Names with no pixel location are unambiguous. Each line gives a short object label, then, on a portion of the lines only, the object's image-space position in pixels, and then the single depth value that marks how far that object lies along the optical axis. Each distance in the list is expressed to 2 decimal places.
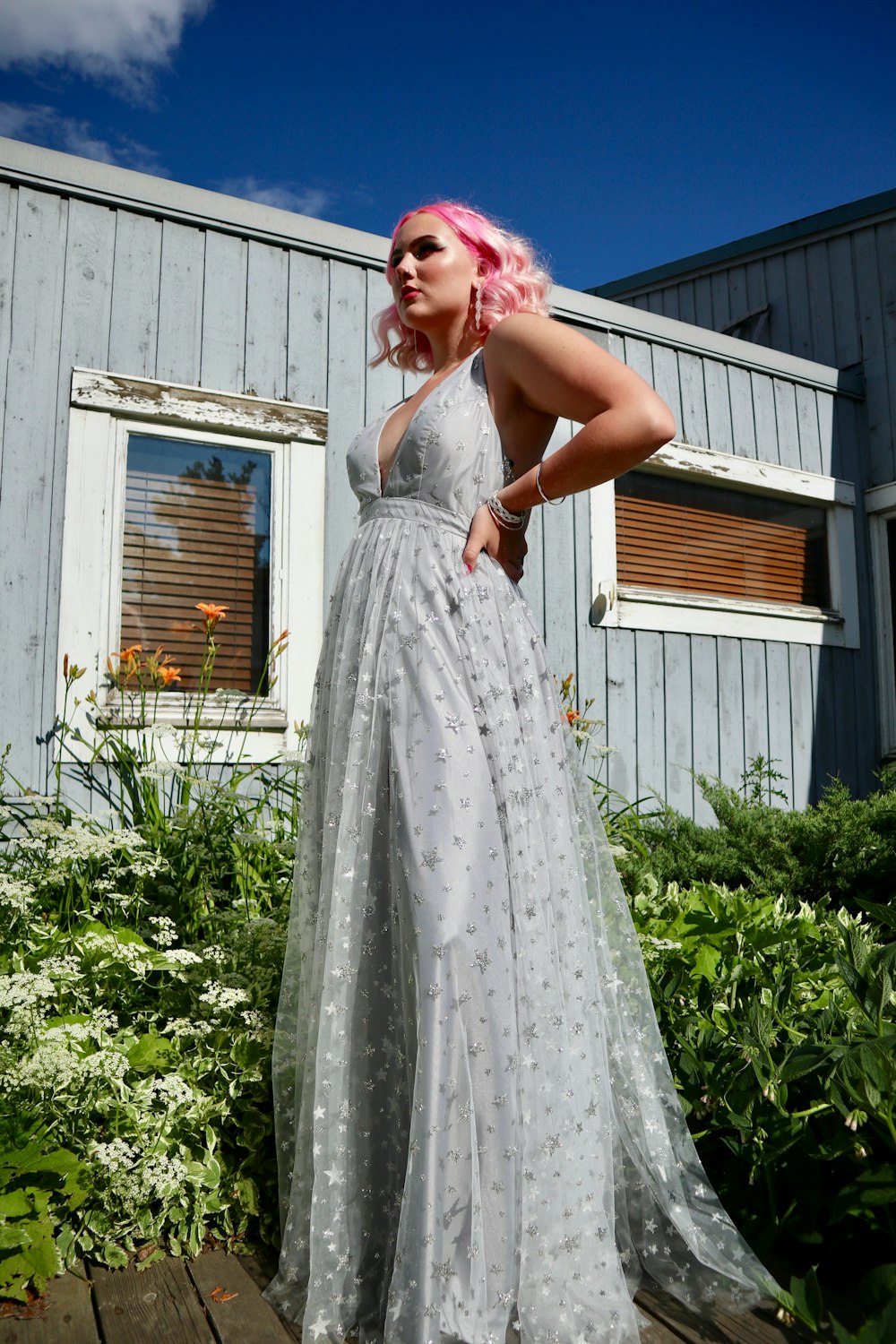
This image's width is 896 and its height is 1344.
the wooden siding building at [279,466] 3.74
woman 1.39
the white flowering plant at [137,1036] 1.77
